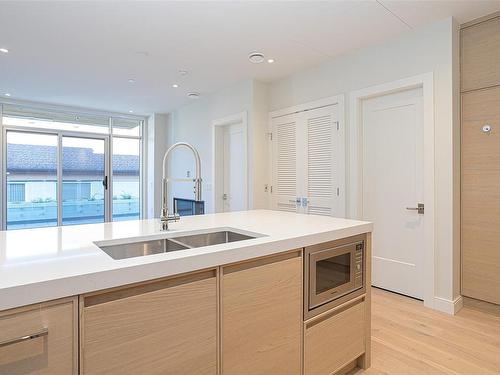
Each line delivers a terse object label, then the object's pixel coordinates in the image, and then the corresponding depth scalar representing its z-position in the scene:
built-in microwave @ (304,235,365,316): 1.54
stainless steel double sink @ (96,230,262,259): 1.46
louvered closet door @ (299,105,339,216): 3.61
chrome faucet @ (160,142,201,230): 1.69
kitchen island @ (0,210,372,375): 0.87
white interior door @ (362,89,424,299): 2.97
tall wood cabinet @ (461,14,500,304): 2.55
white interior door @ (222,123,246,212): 4.75
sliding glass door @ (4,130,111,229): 5.50
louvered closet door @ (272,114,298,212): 4.09
